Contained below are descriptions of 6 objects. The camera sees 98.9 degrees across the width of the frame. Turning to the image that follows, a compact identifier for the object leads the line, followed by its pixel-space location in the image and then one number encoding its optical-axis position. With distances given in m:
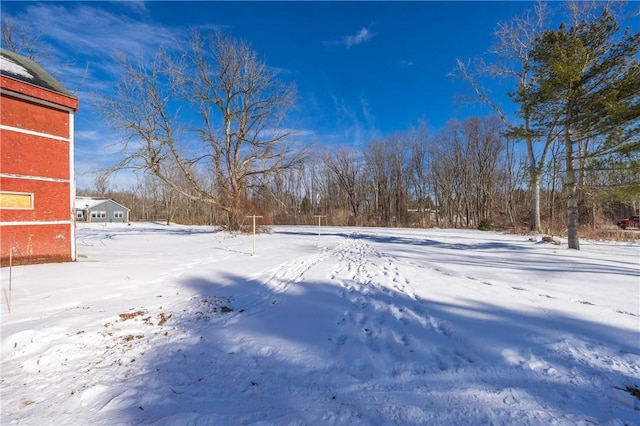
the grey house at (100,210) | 50.66
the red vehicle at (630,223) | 26.78
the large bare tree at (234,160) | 18.43
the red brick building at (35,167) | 6.94
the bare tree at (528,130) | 10.48
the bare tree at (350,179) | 43.25
